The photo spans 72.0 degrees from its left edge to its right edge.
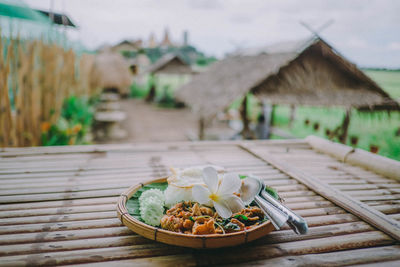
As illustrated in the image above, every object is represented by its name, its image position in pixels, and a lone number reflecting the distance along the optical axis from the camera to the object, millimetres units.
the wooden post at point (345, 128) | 4391
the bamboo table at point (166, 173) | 749
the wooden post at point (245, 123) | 5449
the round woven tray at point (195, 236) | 688
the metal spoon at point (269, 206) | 654
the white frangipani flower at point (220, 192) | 807
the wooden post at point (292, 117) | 7651
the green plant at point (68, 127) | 3316
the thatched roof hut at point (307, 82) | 4051
